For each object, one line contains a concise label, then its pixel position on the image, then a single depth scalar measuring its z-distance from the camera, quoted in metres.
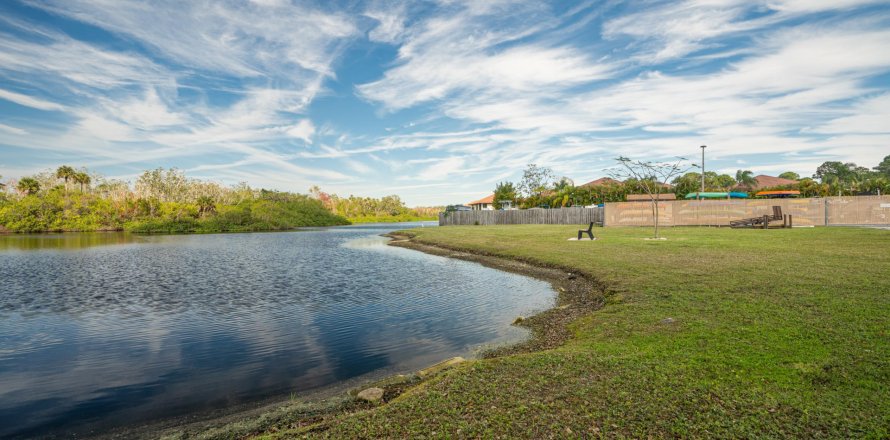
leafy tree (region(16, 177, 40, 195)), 79.19
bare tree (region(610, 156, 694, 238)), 26.10
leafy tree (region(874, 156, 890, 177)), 95.14
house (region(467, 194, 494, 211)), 105.74
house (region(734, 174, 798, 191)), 78.73
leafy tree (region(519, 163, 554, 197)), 79.03
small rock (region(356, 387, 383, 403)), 5.54
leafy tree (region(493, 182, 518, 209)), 76.12
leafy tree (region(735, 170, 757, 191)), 75.69
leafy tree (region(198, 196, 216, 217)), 83.62
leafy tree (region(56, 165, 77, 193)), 85.17
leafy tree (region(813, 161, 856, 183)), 90.25
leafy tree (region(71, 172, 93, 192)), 87.44
